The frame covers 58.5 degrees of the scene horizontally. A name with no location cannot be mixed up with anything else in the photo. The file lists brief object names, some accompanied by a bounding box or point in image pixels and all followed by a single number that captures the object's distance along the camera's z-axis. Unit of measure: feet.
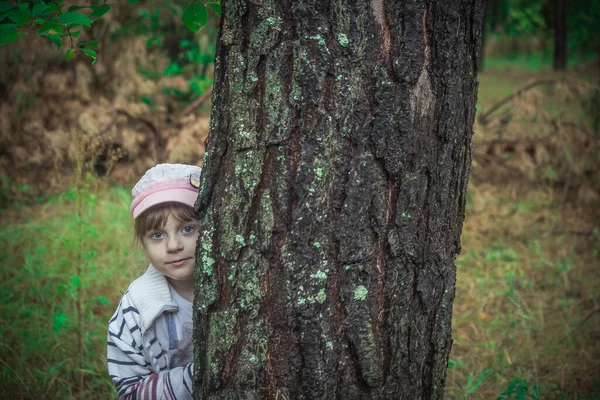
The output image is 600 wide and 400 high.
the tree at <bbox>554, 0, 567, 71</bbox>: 44.42
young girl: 6.12
